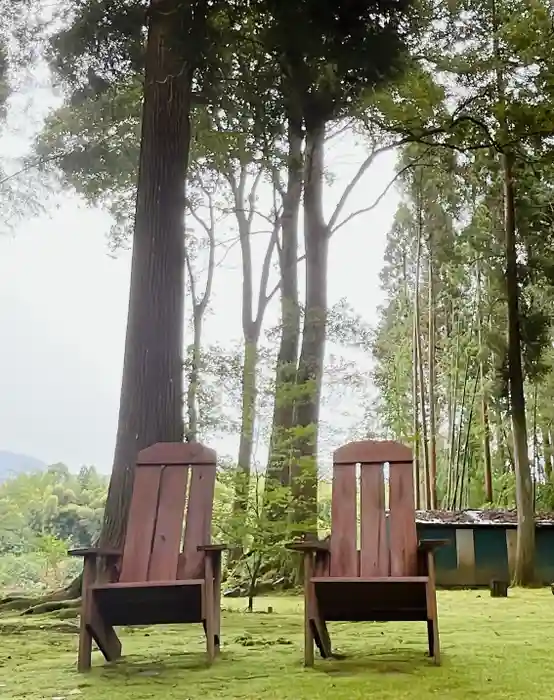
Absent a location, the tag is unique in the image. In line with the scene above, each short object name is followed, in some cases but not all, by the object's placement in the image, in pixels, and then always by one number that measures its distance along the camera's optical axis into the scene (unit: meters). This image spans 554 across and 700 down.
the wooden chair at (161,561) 2.79
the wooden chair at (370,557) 2.77
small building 9.56
